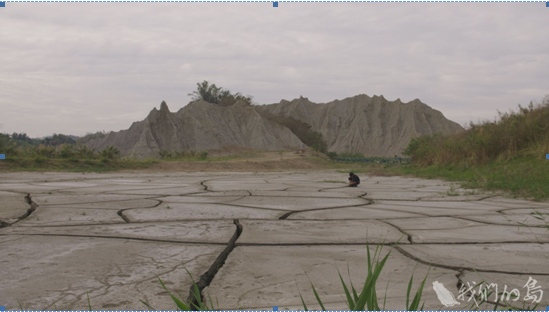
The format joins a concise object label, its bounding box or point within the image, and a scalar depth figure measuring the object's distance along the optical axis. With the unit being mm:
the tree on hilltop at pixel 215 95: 40581
